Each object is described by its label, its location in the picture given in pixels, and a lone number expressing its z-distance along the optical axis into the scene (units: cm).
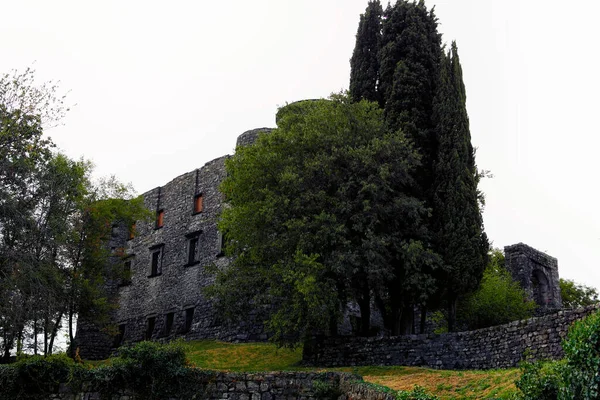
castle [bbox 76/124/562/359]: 3756
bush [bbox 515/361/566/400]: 1013
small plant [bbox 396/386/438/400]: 1218
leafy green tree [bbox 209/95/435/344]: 2373
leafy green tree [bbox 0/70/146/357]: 2416
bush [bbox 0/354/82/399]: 1773
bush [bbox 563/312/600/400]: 871
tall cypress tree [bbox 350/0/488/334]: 2509
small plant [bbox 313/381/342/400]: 1689
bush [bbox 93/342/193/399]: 1766
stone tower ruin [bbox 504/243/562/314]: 3781
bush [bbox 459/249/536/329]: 3212
